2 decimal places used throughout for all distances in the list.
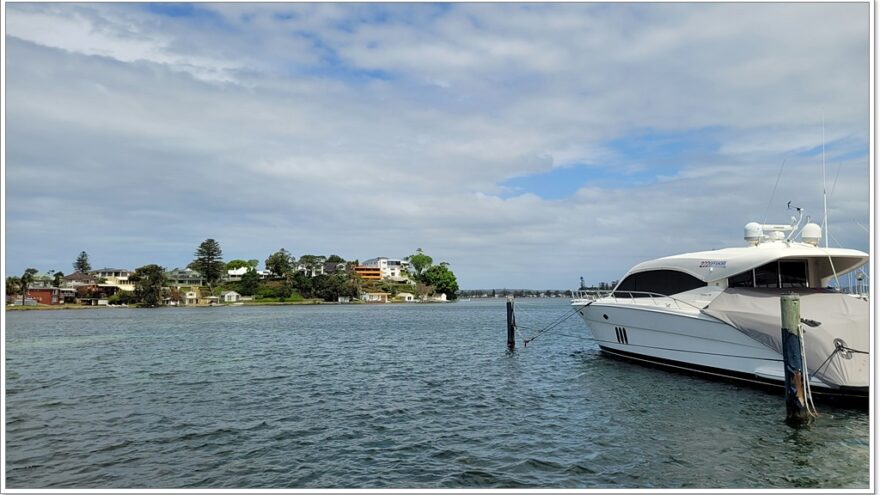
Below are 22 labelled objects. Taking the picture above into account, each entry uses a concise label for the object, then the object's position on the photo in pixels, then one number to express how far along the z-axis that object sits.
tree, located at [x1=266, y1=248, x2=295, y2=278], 161.62
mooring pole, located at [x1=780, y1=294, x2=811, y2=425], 14.59
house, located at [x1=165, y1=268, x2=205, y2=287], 165.50
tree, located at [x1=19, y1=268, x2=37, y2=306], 121.71
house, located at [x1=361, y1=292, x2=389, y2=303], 165.38
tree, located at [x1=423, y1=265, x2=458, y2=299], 198.88
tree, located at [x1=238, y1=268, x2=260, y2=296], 156.38
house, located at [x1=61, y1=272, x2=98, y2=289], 137.50
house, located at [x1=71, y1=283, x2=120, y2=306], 132.38
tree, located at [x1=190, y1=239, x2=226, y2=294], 160.25
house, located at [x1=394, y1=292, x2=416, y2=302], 178.25
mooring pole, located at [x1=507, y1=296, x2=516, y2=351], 32.81
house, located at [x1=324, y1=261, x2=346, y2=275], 174.62
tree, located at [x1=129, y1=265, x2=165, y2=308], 127.81
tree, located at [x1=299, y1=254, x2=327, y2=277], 168.12
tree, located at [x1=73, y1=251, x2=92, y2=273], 168.88
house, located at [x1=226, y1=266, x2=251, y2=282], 184.49
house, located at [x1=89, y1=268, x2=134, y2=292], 145.25
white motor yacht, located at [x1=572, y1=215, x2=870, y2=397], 16.05
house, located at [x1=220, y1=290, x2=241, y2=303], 147.00
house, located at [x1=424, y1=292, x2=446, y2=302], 190.82
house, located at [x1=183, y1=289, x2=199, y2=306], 142.00
